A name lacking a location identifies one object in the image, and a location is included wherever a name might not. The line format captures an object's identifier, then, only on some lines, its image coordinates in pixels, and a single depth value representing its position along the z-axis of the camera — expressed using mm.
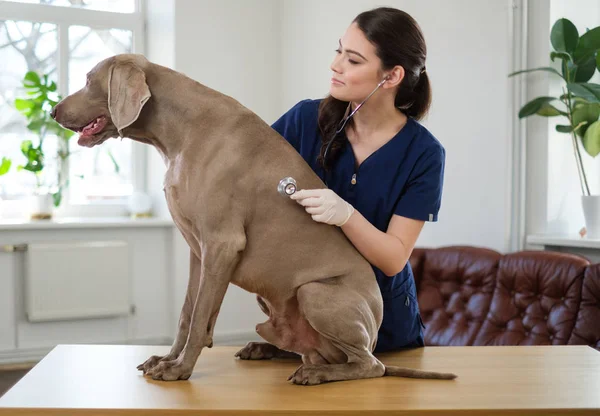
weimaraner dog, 1373
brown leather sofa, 2898
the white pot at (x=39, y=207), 4294
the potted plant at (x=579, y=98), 3283
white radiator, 4168
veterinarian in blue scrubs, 1618
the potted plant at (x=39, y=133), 4289
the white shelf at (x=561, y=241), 3230
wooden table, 1208
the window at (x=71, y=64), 4484
